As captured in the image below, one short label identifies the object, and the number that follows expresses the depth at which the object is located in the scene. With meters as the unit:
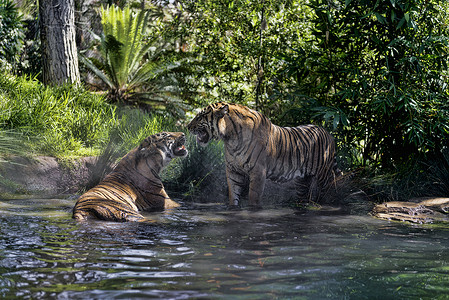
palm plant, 14.69
